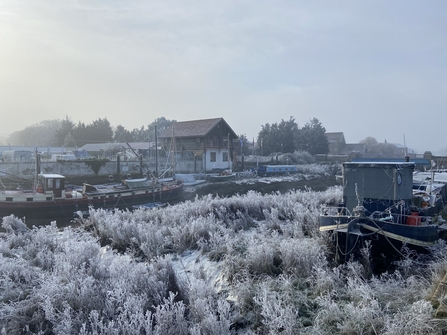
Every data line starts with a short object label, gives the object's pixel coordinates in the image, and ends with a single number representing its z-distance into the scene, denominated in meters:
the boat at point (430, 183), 11.15
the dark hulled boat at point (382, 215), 7.23
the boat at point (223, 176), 35.93
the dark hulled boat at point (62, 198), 19.20
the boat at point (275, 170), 42.29
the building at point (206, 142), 41.81
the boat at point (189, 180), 34.19
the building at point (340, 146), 71.69
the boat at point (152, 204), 22.90
